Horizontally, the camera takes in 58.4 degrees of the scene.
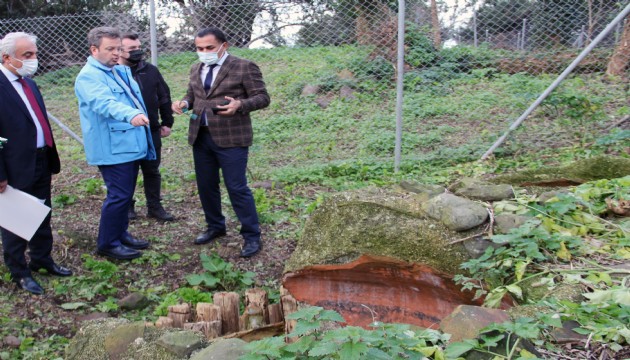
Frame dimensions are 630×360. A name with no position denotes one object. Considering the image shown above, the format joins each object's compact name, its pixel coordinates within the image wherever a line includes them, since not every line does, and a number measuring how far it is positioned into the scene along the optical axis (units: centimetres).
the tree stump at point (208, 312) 329
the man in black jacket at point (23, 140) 382
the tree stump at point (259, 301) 351
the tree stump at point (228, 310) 339
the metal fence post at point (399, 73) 577
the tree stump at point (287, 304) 346
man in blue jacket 423
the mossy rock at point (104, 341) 242
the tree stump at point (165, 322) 309
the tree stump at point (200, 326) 312
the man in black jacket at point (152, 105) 504
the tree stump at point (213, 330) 319
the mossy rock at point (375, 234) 323
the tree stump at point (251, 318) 345
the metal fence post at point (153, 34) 574
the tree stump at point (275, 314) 353
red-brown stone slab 329
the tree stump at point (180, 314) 323
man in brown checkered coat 456
